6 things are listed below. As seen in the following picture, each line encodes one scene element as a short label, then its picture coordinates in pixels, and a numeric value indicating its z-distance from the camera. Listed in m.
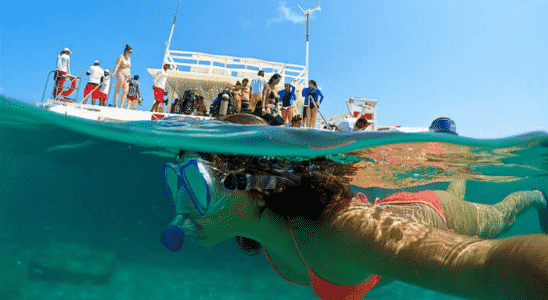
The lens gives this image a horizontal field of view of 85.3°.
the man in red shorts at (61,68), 10.29
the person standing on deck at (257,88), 10.52
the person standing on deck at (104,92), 11.26
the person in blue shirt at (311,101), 10.70
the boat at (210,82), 10.65
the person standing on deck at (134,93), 11.88
